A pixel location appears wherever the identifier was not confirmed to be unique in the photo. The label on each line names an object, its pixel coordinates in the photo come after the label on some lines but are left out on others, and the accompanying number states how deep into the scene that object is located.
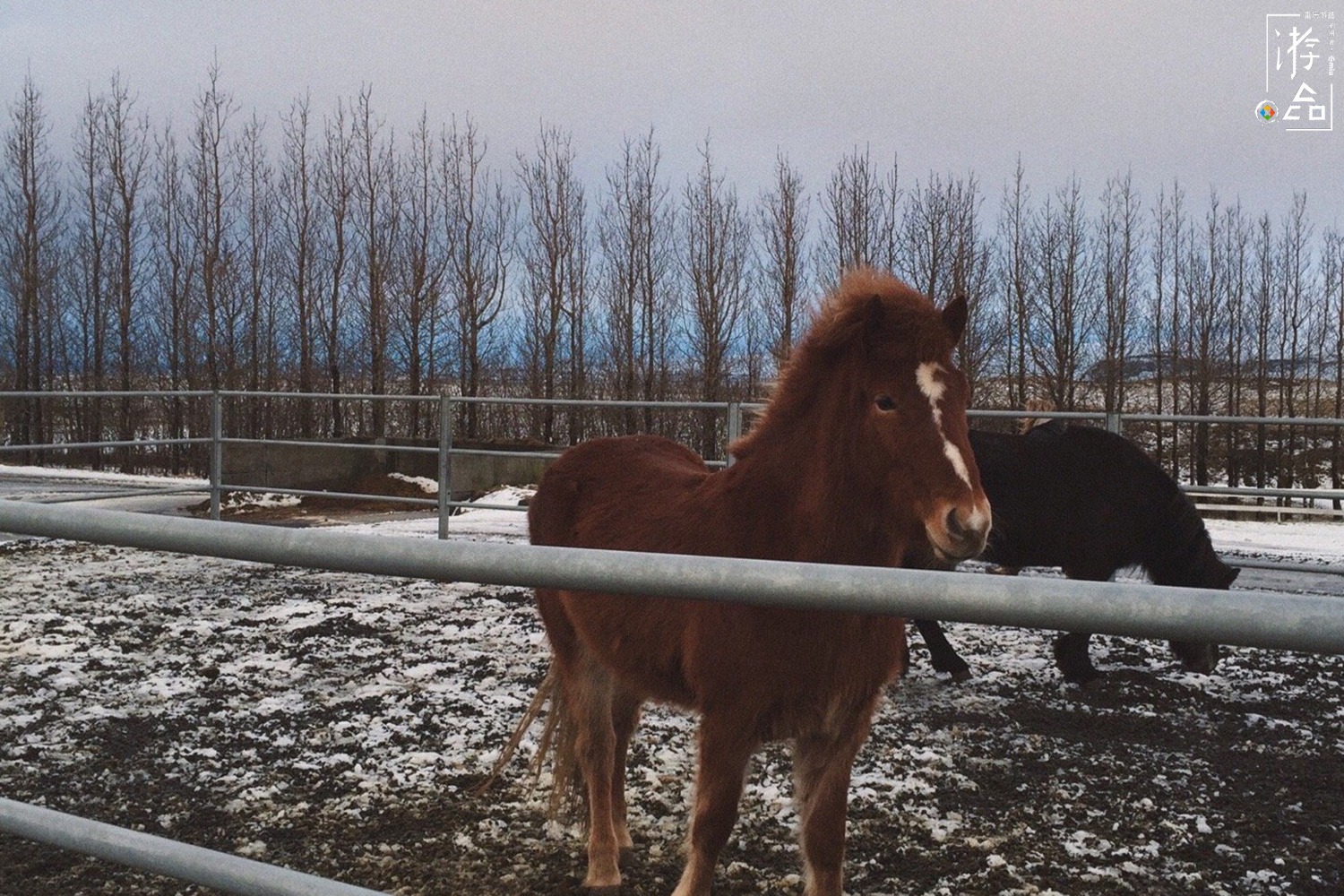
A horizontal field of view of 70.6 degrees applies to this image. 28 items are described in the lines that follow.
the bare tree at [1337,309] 18.30
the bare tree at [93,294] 21.16
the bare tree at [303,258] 20.06
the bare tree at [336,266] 19.77
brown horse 2.21
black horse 5.24
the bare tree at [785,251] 17.94
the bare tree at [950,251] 17.98
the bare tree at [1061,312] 18.45
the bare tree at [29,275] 21.33
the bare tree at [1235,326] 19.02
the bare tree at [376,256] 19.58
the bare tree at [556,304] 19.19
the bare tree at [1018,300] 18.52
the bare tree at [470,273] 19.47
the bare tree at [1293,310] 18.98
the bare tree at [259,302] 20.45
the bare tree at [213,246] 20.52
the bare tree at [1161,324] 19.05
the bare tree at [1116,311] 18.61
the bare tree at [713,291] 18.23
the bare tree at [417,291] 19.34
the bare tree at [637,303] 18.84
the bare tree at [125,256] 21.11
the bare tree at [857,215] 18.03
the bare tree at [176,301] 20.98
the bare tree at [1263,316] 18.95
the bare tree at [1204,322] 19.08
